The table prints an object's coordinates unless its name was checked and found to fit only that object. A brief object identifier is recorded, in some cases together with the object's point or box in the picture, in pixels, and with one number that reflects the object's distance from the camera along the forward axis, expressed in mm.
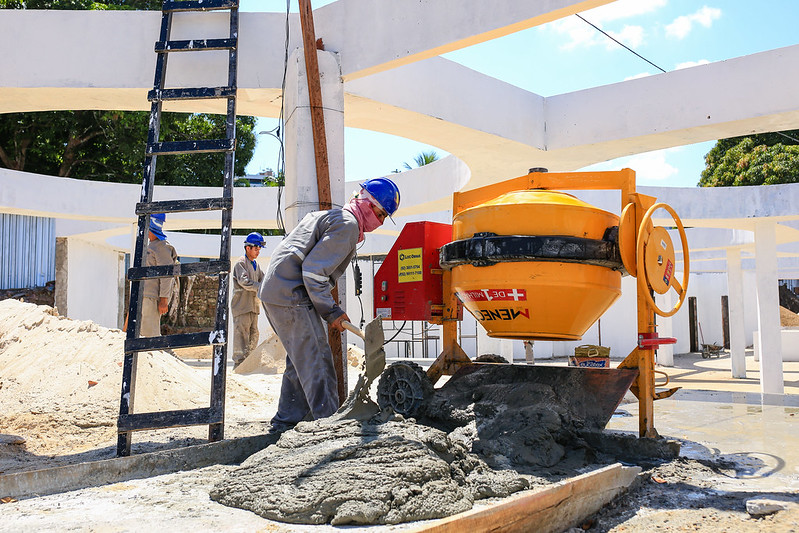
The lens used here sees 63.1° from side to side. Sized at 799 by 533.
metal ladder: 4004
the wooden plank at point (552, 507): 2320
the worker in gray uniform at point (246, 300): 8828
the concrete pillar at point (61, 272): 14898
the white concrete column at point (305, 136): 5266
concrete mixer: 4145
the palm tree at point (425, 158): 27620
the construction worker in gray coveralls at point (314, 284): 4141
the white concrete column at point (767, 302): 10812
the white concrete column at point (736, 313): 14234
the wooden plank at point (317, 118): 5215
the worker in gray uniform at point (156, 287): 6871
